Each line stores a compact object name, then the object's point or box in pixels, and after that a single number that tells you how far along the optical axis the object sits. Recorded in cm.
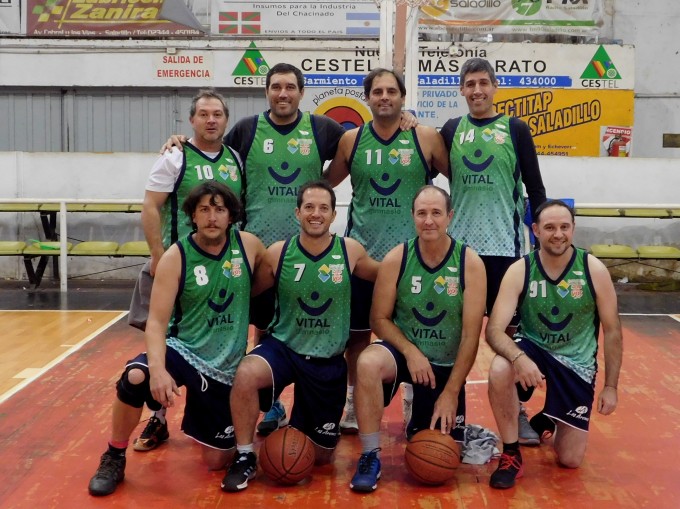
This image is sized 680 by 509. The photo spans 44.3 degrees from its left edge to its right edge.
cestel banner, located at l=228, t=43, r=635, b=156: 1073
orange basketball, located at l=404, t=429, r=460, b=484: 330
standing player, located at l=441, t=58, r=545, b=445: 384
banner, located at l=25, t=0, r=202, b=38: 1073
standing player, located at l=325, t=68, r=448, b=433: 392
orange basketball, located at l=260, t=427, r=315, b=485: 329
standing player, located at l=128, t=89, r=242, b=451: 385
